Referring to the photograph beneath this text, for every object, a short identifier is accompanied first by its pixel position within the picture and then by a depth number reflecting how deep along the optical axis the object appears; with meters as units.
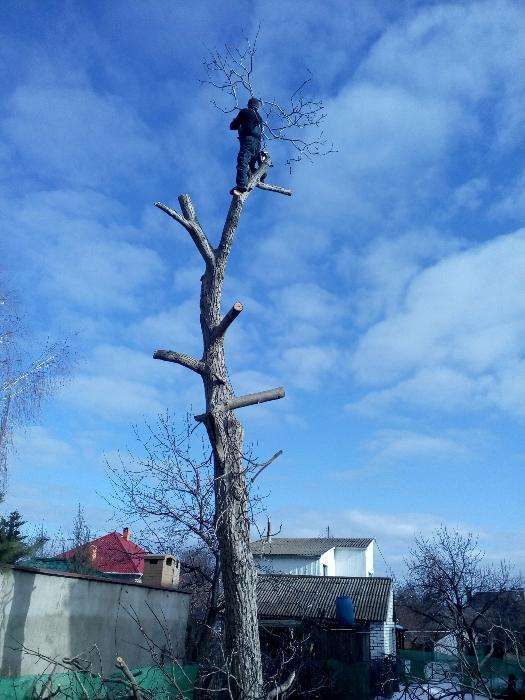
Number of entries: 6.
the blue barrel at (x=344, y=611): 18.11
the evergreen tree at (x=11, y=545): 7.84
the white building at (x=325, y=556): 34.38
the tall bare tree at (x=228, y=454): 5.80
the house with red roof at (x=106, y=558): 23.28
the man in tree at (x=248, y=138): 7.55
